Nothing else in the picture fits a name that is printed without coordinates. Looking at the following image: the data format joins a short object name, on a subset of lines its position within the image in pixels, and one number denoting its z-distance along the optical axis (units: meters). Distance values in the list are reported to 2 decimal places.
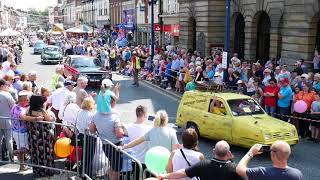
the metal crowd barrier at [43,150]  9.20
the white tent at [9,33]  44.67
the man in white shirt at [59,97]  11.27
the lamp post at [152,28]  30.79
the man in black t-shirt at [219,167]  5.60
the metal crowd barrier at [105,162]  7.76
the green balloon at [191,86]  18.79
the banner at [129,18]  65.30
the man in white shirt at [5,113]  10.12
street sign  19.67
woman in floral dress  9.34
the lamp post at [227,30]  20.69
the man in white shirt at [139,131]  7.80
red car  24.35
